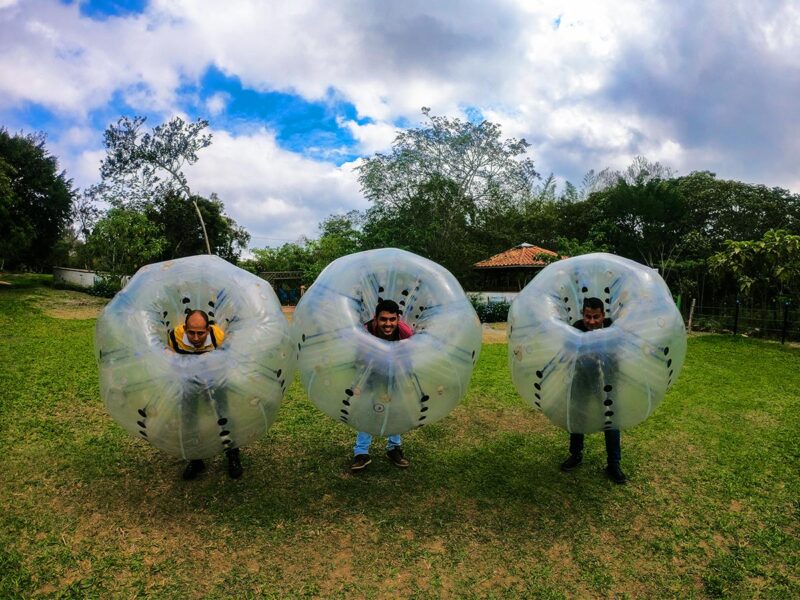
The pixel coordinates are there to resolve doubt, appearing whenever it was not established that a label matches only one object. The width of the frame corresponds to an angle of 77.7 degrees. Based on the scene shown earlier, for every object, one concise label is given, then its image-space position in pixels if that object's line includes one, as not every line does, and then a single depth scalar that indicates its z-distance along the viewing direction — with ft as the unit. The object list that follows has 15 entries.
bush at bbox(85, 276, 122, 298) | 66.90
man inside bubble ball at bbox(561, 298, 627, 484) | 12.88
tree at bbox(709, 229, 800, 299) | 45.21
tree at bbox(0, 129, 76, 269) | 71.05
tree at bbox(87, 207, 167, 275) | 65.05
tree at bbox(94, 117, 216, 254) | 89.81
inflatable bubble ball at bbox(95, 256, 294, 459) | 10.59
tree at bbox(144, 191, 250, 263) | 95.50
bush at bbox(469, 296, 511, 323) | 65.67
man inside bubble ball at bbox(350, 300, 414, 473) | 12.53
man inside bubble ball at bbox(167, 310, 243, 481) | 12.12
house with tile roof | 77.35
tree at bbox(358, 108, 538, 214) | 81.30
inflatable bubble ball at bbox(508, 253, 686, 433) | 11.34
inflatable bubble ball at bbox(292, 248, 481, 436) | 11.07
